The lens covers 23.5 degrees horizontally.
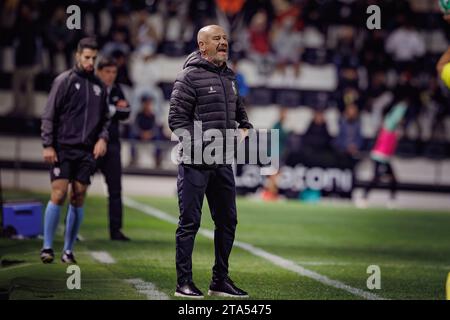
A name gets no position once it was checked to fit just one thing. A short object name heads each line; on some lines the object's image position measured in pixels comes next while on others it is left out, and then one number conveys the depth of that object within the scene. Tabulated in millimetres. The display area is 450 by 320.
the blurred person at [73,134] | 11062
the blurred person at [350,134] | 23562
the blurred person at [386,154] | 22609
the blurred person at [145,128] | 23438
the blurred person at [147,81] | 23922
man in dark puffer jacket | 8977
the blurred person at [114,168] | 13508
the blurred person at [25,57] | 23438
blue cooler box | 13594
